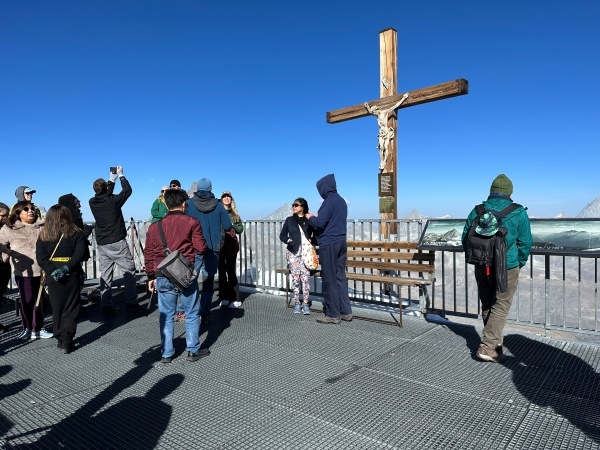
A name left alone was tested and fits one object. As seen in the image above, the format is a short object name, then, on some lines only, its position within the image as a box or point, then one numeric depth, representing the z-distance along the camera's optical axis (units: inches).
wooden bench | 244.5
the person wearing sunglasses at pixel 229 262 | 294.7
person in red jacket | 186.4
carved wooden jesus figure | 311.0
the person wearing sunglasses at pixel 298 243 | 268.5
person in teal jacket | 176.7
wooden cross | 310.3
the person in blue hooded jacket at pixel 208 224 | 241.4
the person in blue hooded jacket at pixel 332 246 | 245.1
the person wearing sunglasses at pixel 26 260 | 227.3
